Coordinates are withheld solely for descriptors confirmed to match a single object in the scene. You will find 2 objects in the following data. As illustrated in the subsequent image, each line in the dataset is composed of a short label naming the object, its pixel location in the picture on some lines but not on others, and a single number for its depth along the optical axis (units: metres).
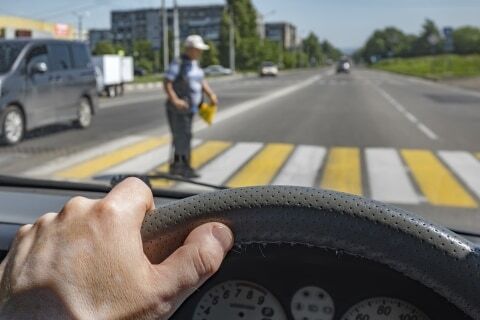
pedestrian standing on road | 7.39
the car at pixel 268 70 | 63.81
